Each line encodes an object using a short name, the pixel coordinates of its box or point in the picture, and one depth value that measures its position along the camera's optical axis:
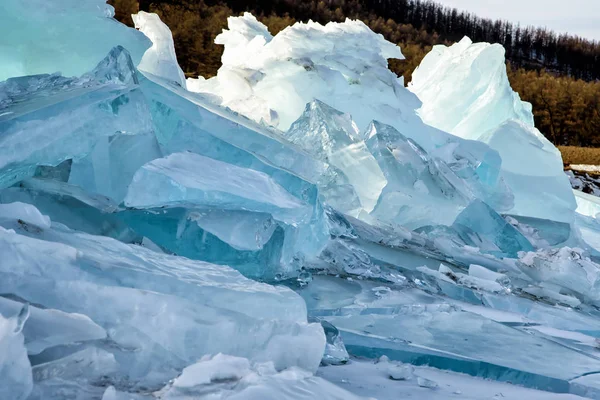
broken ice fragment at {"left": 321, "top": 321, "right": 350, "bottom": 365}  5.94
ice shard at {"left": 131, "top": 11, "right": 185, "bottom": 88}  13.15
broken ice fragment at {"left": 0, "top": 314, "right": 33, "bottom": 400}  4.98
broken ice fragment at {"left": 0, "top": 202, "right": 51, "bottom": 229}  5.85
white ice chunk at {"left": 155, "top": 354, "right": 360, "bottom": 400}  5.17
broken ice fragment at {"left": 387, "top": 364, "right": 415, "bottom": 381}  5.86
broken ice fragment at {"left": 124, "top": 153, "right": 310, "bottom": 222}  6.46
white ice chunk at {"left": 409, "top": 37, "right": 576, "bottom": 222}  16.32
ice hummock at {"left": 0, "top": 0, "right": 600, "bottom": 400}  5.34
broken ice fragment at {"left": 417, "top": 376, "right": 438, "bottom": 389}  5.80
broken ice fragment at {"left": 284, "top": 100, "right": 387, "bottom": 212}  10.58
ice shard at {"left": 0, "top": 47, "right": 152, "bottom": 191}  6.47
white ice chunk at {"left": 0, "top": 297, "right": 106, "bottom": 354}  5.18
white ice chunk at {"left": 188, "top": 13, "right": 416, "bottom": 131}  14.93
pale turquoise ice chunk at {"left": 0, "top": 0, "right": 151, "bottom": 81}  8.72
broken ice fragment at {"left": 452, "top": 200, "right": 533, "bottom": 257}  11.74
